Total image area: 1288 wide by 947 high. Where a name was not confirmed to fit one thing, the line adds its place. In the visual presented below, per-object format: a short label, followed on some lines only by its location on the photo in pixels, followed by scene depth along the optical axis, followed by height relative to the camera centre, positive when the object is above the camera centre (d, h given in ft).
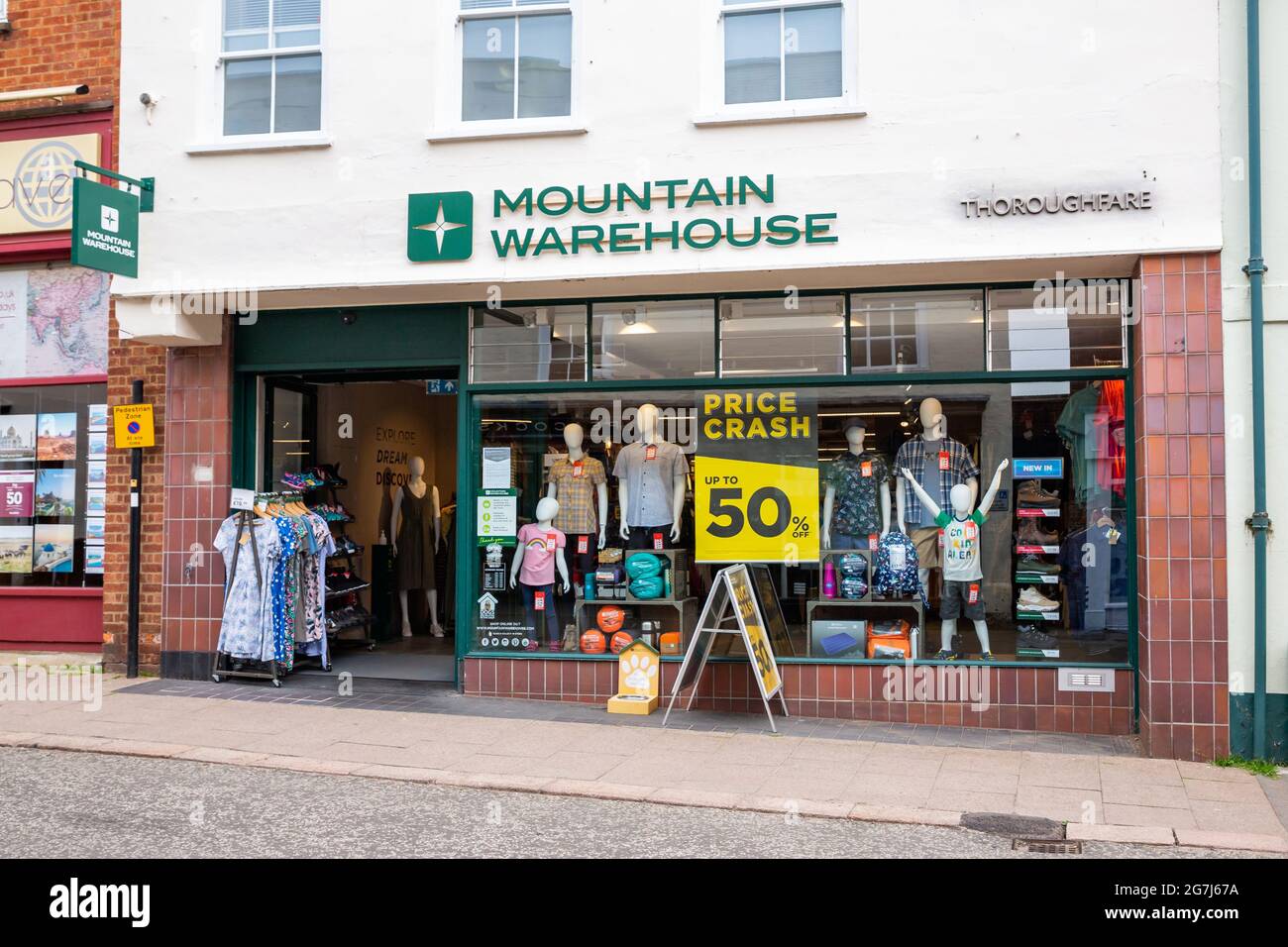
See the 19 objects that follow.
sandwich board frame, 28.78 -2.97
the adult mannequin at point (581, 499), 33.35 +0.23
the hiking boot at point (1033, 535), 30.55 -0.67
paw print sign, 30.99 -4.41
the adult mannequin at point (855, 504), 31.63 +0.11
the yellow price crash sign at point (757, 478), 31.71 +0.79
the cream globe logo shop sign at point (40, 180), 36.70 +10.07
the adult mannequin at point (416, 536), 44.01 -1.10
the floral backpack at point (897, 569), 31.40 -1.58
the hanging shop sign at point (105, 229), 30.89 +7.37
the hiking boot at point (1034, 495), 30.48 +0.34
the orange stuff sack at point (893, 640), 30.99 -3.42
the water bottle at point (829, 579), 31.60 -1.89
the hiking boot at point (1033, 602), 30.40 -2.38
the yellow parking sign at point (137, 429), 35.14 +2.28
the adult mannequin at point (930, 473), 30.99 +0.94
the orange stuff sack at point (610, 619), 32.96 -3.08
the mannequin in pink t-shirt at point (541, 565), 33.32 -1.61
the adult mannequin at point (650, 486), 32.63 +0.59
